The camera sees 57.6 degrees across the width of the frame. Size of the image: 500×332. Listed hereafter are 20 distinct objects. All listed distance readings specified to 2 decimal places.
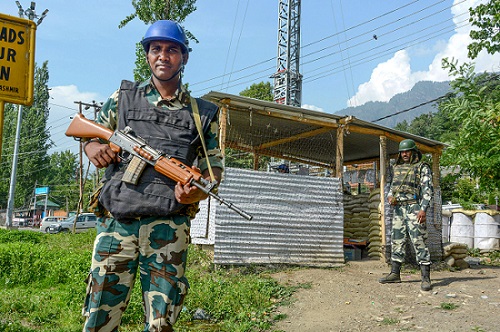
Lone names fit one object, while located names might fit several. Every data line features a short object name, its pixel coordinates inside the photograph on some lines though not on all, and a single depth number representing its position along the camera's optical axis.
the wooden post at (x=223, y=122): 7.13
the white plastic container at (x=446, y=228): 14.24
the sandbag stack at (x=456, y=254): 8.84
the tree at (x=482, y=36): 10.77
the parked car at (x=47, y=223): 30.69
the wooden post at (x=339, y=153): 8.16
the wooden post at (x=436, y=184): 9.40
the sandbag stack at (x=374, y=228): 8.78
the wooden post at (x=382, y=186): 8.49
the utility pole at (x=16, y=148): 22.44
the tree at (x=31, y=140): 40.50
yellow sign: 3.89
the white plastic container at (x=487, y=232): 12.65
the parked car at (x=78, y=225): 28.74
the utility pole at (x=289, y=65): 24.42
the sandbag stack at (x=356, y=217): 9.95
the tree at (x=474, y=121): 4.96
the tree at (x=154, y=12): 13.31
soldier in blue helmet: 2.33
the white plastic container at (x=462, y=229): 13.07
